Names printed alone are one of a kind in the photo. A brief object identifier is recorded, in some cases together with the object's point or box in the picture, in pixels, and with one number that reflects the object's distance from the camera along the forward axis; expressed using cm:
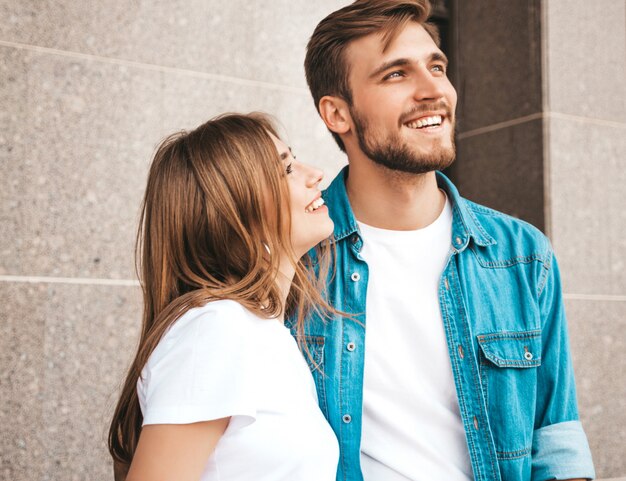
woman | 178
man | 244
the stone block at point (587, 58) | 407
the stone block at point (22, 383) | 307
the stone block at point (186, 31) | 327
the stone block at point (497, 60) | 410
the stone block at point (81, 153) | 317
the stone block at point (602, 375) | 401
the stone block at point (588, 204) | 402
